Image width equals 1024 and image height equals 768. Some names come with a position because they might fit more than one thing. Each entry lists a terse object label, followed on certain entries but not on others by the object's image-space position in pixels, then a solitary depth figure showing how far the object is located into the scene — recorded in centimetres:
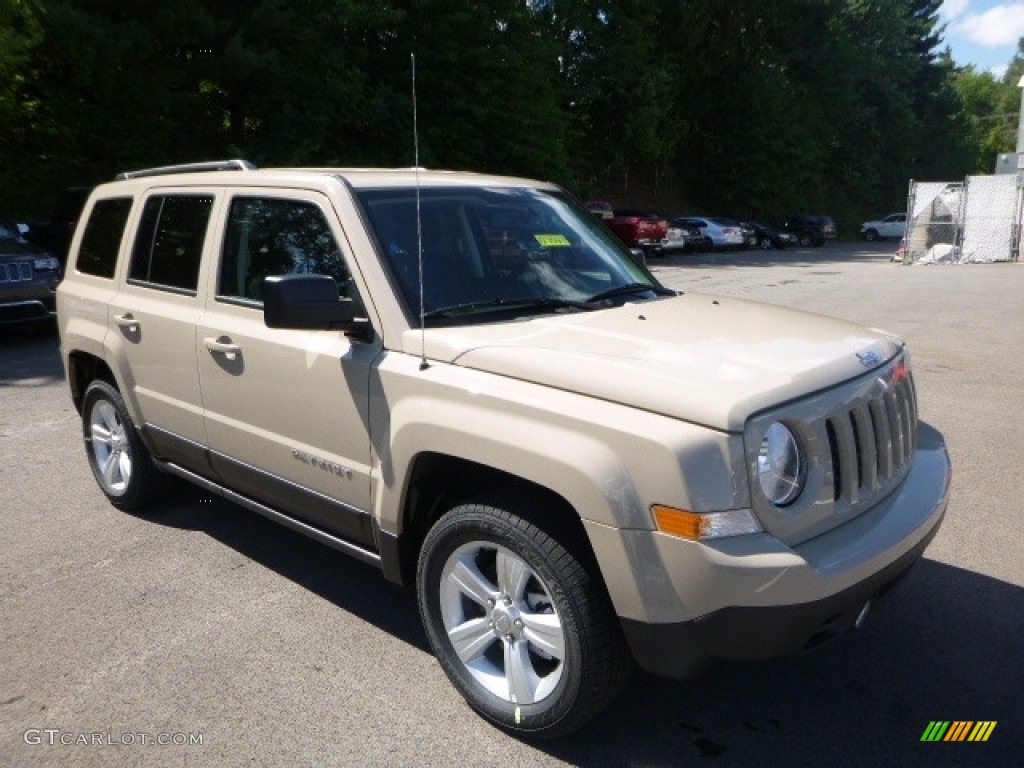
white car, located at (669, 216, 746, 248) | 3425
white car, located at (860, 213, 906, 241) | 4656
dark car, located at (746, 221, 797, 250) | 3797
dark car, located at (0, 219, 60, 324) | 1095
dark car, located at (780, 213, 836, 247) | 3997
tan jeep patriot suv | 249
